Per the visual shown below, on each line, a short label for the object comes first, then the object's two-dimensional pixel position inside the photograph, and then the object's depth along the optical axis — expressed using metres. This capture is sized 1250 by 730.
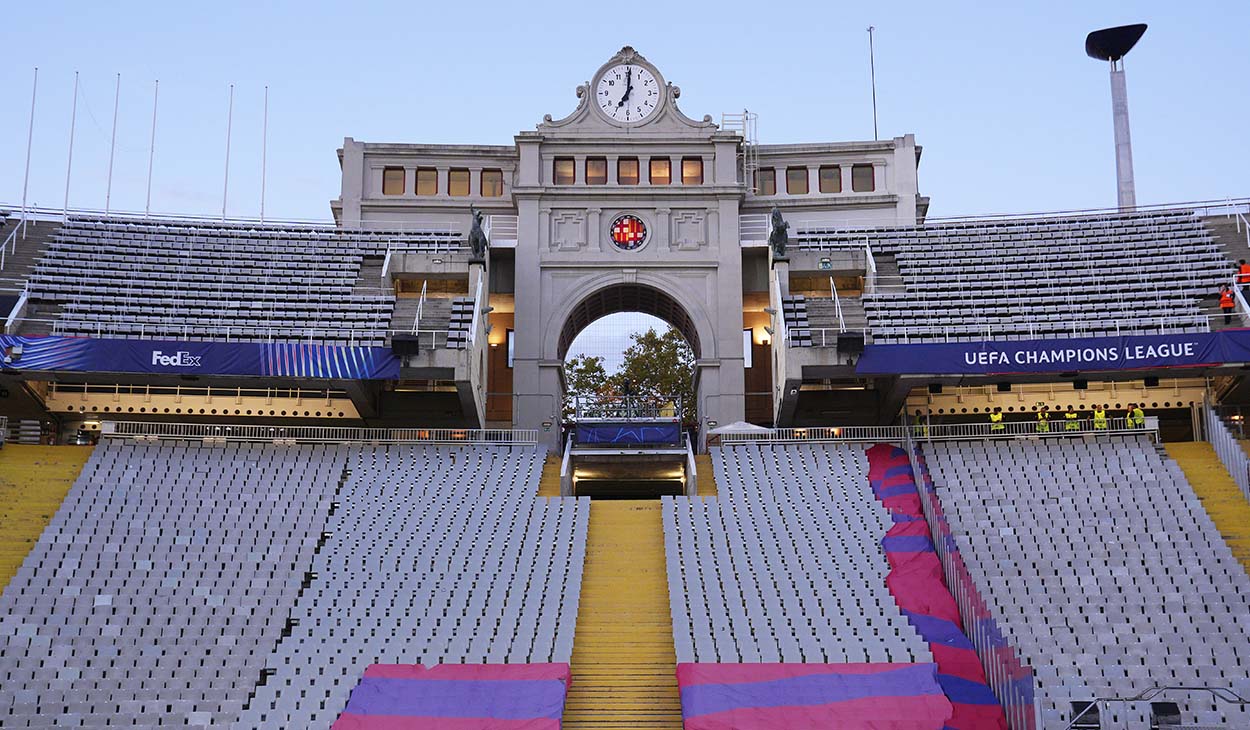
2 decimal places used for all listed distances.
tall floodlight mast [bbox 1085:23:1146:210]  47.62
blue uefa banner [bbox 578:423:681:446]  37.19
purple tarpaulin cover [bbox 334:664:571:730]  20.38
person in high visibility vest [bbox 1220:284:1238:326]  35.84
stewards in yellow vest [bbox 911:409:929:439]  35.18
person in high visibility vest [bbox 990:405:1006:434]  35.75
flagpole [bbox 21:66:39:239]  44.52
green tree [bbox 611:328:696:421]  67.25
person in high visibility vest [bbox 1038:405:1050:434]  34.75
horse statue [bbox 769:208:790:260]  40.16
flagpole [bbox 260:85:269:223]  47.84
